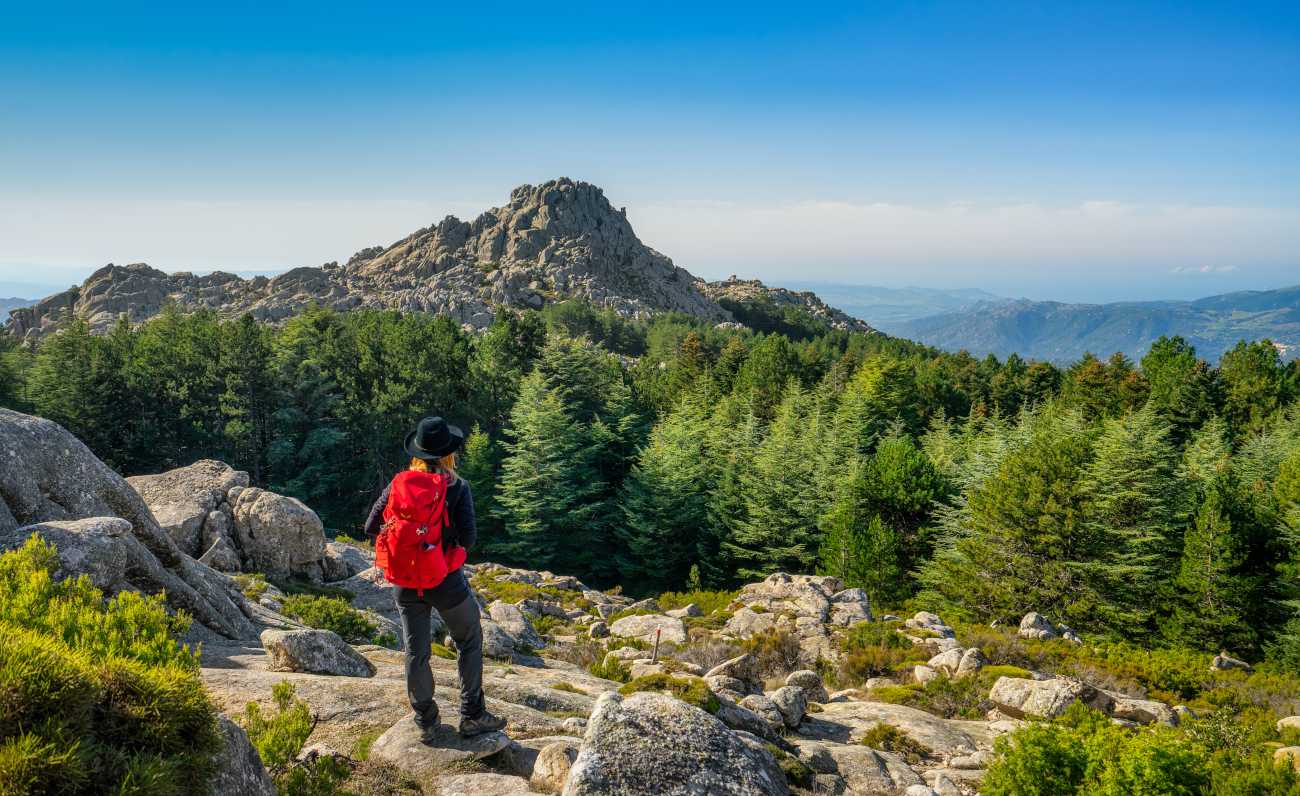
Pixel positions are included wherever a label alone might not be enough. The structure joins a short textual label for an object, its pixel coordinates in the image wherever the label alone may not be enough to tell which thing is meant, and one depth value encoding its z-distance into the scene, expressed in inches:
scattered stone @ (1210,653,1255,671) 826.5
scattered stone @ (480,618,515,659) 544.5
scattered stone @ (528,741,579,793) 231.8
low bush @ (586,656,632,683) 537.3
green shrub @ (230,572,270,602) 603.0
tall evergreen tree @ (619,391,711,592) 1726.1
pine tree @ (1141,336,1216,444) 2418.8
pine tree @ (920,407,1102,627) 1171.3
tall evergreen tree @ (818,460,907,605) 1305.4
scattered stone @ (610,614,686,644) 809.5
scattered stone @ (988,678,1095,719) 479.5
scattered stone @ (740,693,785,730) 406.6
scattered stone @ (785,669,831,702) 527.8
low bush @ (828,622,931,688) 661.3
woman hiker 239.6
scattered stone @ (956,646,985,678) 599.9
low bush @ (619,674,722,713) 346.6
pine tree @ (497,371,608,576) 1672.0
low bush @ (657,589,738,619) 1109.7
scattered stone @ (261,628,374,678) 336.2
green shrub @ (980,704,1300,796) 250.5
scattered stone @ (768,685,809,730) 425.8
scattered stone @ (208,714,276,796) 160.8
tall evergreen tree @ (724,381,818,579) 1621.6
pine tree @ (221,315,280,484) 1788.9
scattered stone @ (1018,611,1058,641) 836.9
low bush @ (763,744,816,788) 309.6
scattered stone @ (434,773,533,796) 224.7
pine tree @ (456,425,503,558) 1797.5
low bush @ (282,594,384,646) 504.1
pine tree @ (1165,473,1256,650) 1155.9
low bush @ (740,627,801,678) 663.1
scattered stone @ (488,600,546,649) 665.6
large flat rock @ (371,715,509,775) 239.5
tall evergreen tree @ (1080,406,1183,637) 1158.3
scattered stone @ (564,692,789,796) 201.8
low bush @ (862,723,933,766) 404.5
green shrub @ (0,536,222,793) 123.6
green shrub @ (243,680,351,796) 203.6
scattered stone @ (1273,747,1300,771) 326.6
